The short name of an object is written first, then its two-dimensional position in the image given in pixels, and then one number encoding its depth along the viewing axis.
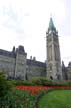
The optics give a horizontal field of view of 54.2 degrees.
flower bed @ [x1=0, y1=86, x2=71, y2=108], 3.29
